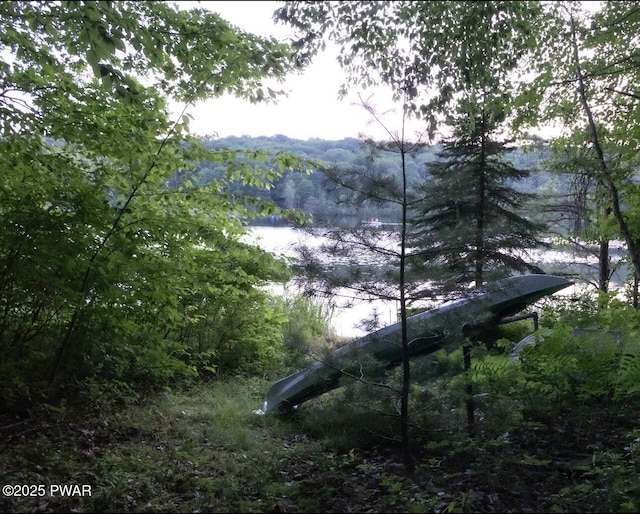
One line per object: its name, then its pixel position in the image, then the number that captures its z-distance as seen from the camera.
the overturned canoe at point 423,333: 4.63
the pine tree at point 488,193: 8.73
